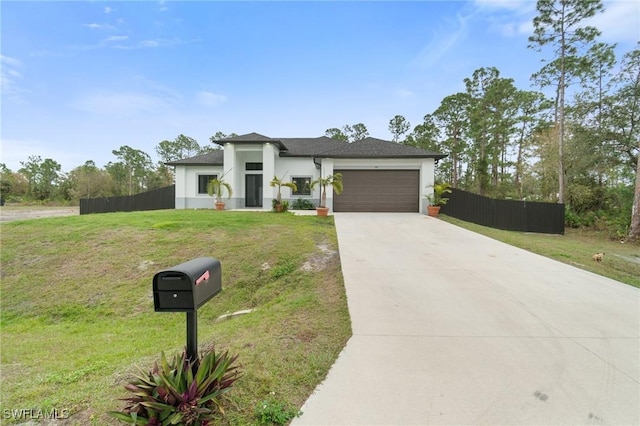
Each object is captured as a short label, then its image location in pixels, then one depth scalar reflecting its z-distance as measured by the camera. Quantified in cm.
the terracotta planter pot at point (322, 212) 1244
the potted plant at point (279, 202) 1352
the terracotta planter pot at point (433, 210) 1327
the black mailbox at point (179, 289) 184
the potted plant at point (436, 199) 1332
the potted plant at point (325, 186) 1251
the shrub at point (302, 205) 1631
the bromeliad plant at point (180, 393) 163
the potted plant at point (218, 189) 1525
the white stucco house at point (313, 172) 1449
